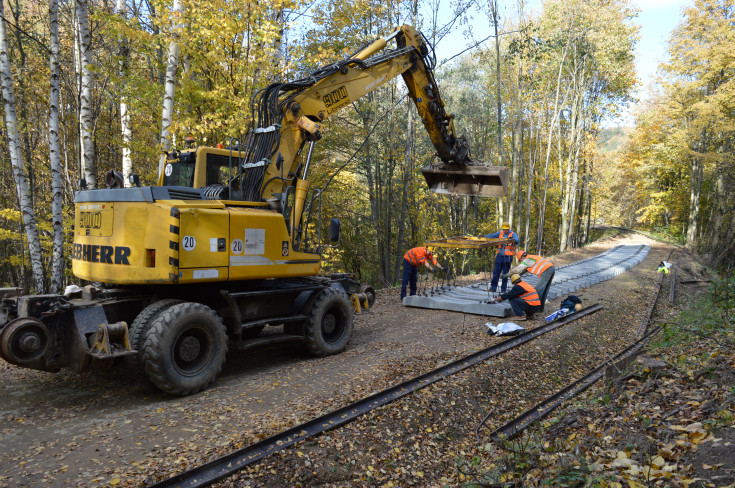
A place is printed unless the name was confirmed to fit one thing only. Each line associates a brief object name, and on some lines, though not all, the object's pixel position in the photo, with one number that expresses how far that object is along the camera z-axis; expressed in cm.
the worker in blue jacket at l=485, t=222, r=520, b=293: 1197
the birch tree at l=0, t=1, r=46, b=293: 934
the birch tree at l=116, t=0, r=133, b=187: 1096
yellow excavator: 529
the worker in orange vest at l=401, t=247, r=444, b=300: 1135
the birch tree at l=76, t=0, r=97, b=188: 972
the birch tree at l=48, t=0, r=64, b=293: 948
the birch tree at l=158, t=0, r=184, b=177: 1077
